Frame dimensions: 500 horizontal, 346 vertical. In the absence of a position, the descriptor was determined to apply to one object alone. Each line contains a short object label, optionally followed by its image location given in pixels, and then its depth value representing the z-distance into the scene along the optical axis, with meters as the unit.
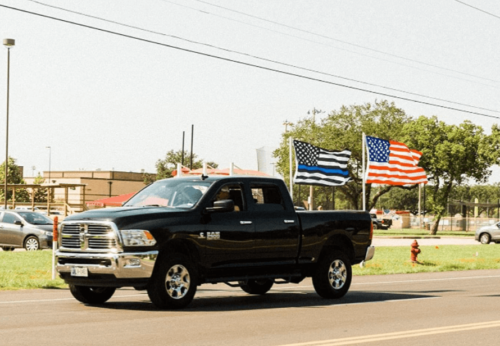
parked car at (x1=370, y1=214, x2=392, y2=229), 87.13
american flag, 28.69
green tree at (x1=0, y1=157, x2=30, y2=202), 92.38
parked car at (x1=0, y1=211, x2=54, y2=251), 31.98
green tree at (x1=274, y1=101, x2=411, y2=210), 73.56
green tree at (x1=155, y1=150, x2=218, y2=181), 93.27
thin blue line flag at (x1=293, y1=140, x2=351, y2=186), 28.30
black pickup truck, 12.65
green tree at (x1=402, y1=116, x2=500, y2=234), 68.25
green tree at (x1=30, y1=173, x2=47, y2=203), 89.36
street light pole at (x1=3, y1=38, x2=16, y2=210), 43.62
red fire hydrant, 26.97
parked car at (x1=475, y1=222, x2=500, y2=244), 53.62
